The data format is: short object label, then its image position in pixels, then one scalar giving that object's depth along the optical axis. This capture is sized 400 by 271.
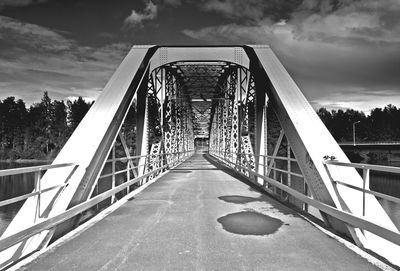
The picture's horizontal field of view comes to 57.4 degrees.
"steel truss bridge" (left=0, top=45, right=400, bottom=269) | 5.22
